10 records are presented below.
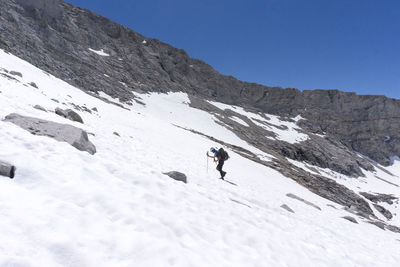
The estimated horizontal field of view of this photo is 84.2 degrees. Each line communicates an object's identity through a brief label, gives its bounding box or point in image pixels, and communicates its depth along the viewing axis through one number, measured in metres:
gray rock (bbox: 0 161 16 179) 3.95
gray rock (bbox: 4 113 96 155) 6.52
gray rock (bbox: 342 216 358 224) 13.23
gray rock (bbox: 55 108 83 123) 11.63
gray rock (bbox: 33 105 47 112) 10.60
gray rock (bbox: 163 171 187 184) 8.06
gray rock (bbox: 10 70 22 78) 17.83
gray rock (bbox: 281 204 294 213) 10.63
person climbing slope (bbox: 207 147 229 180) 12.77
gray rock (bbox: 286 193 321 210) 14.73
